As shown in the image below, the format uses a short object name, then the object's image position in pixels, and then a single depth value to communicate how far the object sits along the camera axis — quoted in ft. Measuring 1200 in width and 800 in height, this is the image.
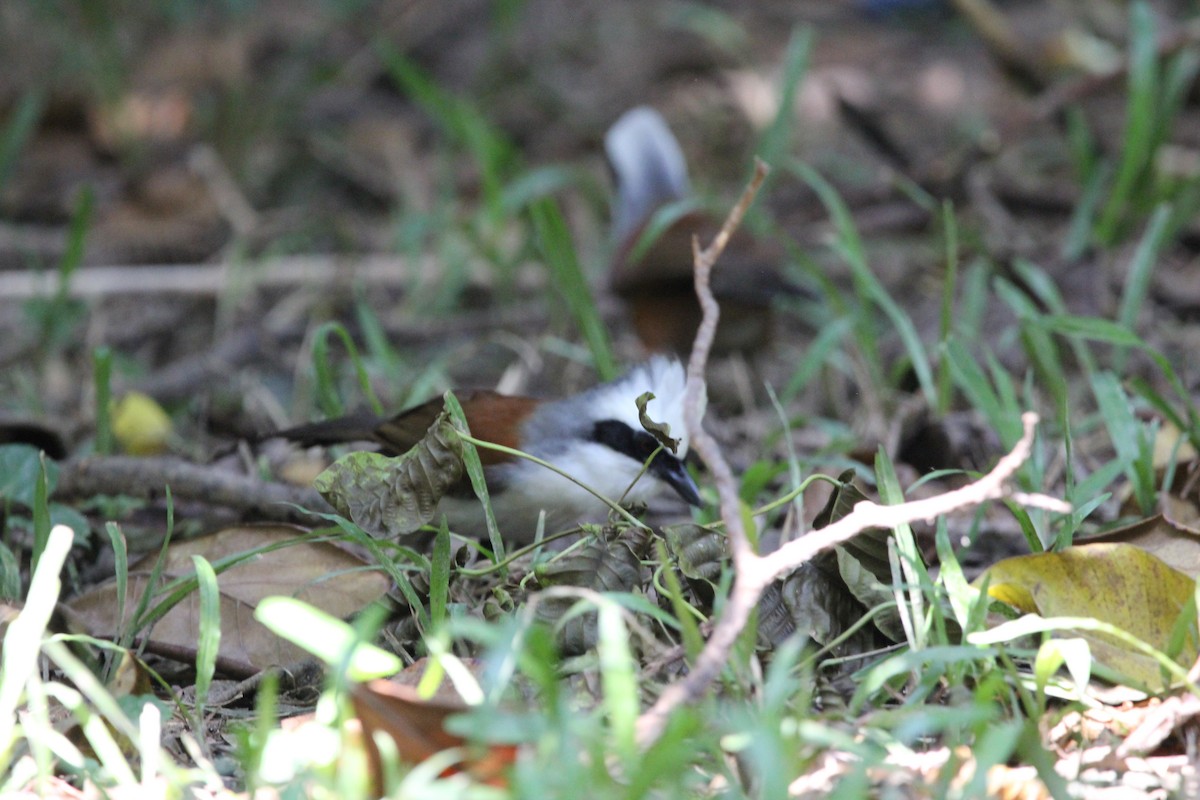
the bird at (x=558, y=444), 23.62
